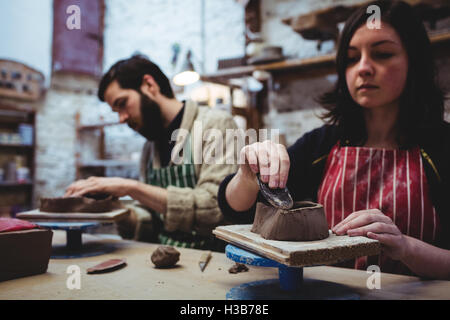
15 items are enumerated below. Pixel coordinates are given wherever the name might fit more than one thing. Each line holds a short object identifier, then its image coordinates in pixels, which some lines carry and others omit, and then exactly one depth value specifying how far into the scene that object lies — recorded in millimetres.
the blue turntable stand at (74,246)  1528
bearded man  1945
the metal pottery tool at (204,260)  1305
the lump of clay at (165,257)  1310
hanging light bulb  3455
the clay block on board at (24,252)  1170
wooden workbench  1022
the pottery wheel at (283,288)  938
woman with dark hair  1413
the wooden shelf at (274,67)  4095
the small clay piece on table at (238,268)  1256
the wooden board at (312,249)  815
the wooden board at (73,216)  1521
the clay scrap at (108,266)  1253
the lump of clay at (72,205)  1604
